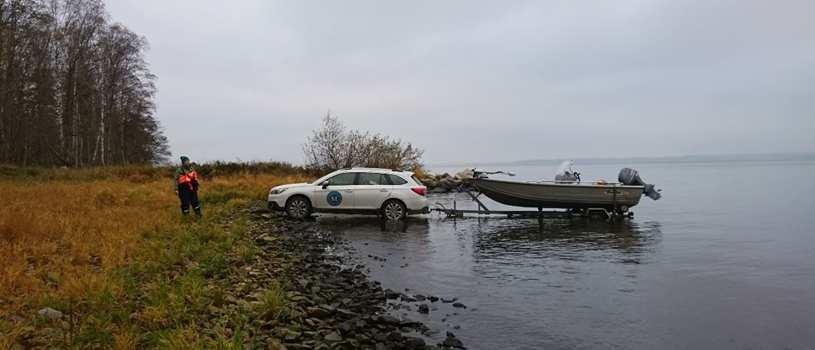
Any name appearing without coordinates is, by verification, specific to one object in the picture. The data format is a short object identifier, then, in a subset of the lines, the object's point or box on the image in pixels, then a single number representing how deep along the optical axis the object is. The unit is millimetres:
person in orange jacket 13078
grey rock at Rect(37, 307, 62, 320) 5110
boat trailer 17875
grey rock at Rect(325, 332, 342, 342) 5322
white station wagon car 16250
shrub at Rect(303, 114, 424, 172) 34344
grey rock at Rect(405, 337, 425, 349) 5453
